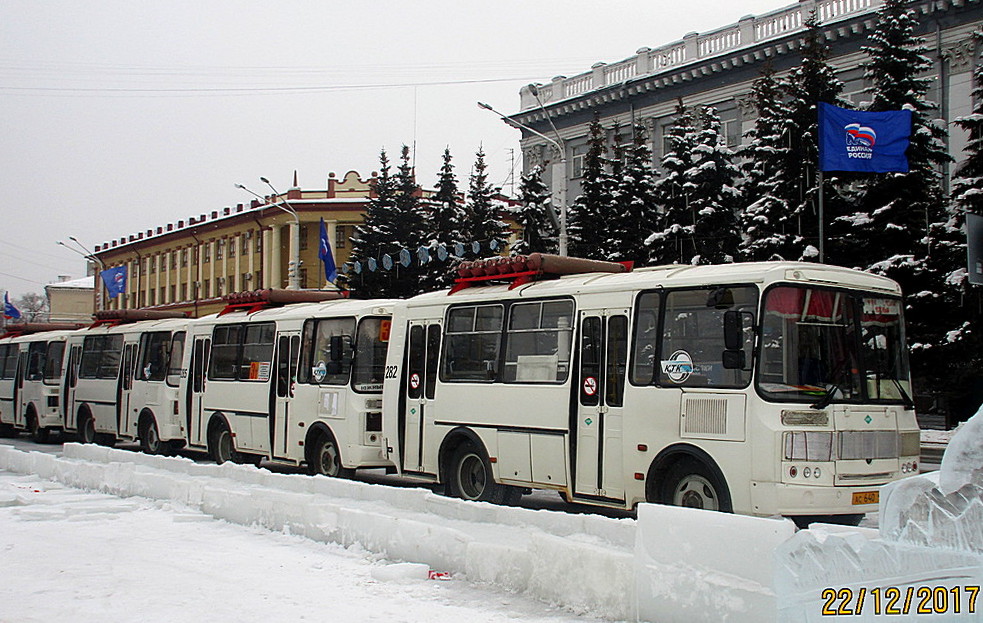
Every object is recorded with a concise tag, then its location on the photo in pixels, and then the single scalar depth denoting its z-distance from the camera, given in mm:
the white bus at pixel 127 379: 22922
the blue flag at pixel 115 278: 59156
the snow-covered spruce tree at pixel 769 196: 31453
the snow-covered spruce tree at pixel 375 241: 51250
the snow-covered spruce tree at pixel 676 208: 35125
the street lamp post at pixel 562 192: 28609
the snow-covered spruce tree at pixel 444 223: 49438
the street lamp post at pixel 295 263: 43788
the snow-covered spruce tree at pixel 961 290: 27516
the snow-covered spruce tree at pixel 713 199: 34906
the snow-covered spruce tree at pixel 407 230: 50875
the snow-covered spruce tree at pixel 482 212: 46875
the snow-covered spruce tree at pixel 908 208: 28938
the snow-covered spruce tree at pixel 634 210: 39188
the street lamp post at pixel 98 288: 98625
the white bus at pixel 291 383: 16859
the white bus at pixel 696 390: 10234
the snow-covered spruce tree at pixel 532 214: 42375
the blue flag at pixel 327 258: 44438
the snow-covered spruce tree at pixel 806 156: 31422
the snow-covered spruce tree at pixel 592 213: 41500
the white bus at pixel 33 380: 28547
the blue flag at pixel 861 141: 26922
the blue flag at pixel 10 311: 61416
